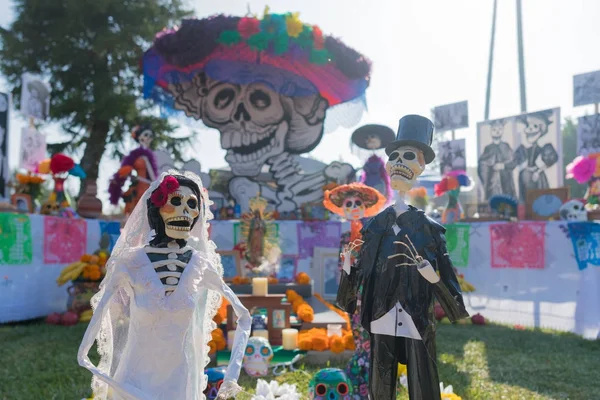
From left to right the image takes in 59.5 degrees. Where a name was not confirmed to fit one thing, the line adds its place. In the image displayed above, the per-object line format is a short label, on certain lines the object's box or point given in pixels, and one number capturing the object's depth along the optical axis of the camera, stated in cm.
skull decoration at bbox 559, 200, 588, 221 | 754
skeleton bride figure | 261
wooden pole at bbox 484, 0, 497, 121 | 1634
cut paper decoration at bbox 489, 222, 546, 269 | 758
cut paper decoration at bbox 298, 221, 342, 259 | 1000
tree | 1620
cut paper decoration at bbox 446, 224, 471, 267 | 873
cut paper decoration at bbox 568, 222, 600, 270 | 666
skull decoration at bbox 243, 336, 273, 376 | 474
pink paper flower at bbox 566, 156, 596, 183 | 805
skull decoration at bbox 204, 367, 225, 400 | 370
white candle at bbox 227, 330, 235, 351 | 544
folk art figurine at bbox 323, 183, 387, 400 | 494
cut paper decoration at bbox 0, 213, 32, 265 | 697
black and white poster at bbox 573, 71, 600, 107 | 929
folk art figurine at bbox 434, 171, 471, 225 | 967
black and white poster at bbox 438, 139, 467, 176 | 1144
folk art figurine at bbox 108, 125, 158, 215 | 850
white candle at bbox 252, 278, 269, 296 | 589
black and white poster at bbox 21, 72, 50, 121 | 905
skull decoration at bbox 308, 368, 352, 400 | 360
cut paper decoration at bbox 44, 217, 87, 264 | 787
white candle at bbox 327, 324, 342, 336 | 556
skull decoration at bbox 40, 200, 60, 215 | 870
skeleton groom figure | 290
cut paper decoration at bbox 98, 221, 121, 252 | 909
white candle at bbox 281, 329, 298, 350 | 531
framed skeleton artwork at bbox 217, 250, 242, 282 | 875
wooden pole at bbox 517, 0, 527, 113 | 1417
